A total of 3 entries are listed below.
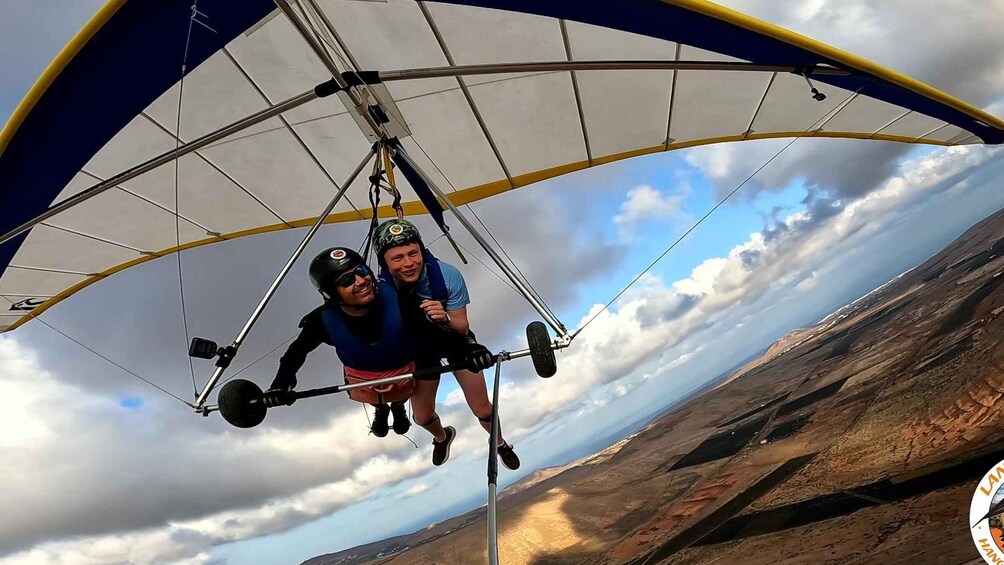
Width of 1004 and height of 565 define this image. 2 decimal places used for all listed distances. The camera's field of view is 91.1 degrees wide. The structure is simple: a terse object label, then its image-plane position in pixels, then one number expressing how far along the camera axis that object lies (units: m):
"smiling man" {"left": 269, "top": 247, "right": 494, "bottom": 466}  3.20
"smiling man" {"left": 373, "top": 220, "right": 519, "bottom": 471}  3.28
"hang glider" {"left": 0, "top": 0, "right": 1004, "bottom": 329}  3.23
